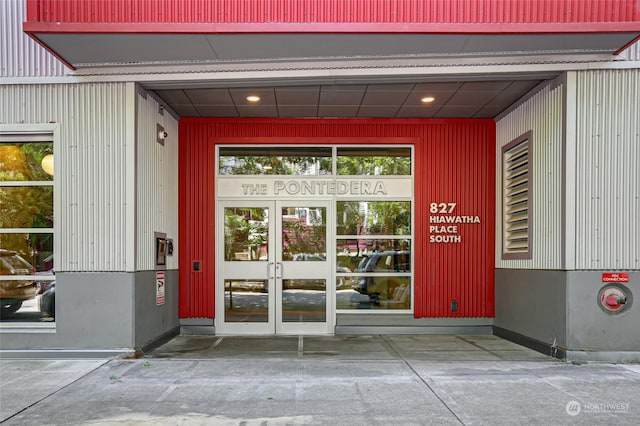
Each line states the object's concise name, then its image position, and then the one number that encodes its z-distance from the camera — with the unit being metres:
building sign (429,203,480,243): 9.39
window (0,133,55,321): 7.29
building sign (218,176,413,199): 9.45
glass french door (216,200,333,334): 9.34
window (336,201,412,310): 9.40
